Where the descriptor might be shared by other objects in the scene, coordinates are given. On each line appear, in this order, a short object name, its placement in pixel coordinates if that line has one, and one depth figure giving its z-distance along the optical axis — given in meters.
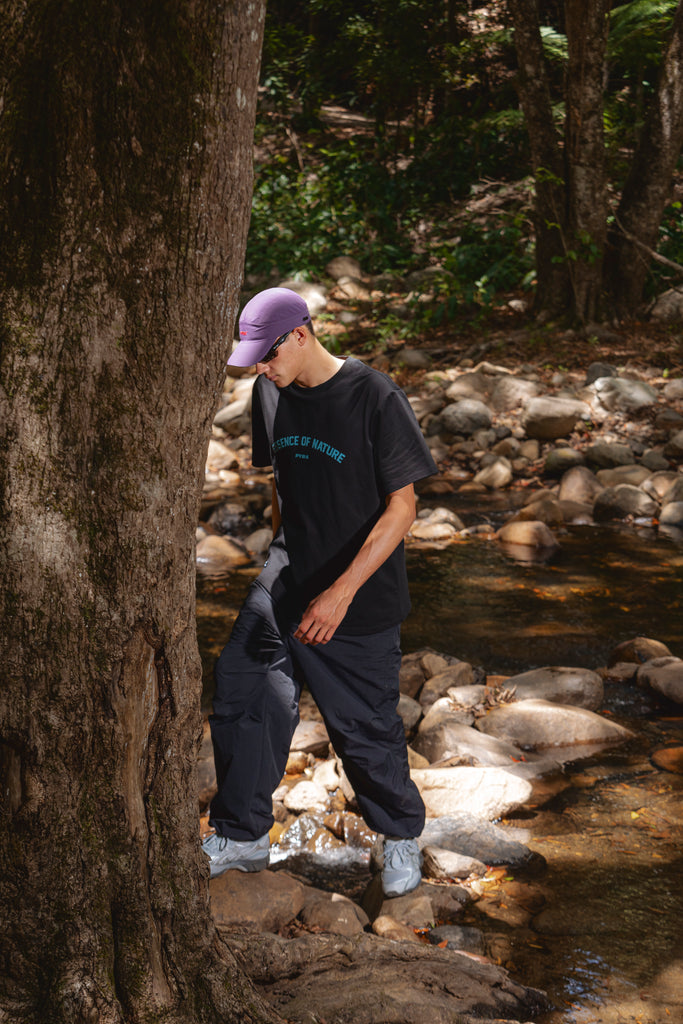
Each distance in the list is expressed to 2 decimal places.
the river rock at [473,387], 10.73
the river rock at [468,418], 10.20
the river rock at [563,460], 9.36
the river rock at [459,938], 2.89
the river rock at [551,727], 4.51
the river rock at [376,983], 2.08
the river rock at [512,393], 10.43
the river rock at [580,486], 8.77
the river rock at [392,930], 2.83
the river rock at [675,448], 9.05
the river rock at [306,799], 3.86
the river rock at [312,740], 4.41
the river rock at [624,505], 8.34
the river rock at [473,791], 3.84
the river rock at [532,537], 7.79
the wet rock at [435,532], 8.20
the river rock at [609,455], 9.16
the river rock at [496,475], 9.39
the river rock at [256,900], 2.84
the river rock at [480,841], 3.47
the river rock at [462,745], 4.29
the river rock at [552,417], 9.78
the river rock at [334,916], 2.88
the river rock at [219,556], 7.59
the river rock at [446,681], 4.98
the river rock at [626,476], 8.83
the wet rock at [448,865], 3.36
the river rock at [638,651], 5.46
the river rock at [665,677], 4.89
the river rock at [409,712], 4.63
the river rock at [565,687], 4.94
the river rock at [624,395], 9.94
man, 2.73
